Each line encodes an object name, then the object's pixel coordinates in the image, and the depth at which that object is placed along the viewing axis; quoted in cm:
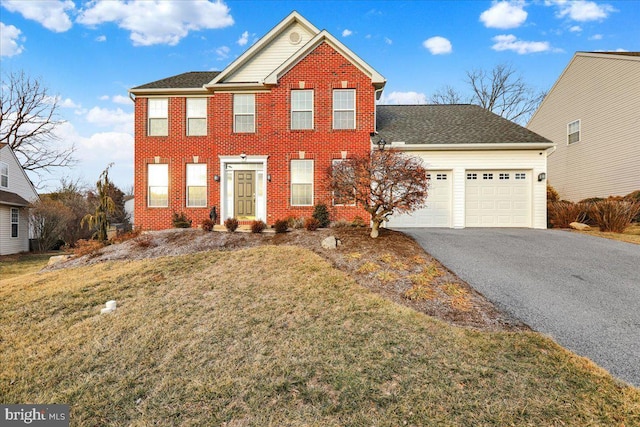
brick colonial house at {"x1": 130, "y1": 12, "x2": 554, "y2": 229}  1173
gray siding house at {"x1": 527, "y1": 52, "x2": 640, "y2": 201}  1294
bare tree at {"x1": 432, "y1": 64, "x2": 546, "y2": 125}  2716
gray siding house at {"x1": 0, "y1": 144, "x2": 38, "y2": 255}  1708
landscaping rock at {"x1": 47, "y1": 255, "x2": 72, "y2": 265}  928
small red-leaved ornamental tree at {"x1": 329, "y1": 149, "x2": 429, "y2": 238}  757
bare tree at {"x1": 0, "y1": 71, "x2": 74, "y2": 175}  2361
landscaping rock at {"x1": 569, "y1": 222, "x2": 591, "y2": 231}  1130
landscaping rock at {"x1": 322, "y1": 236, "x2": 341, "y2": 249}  781
